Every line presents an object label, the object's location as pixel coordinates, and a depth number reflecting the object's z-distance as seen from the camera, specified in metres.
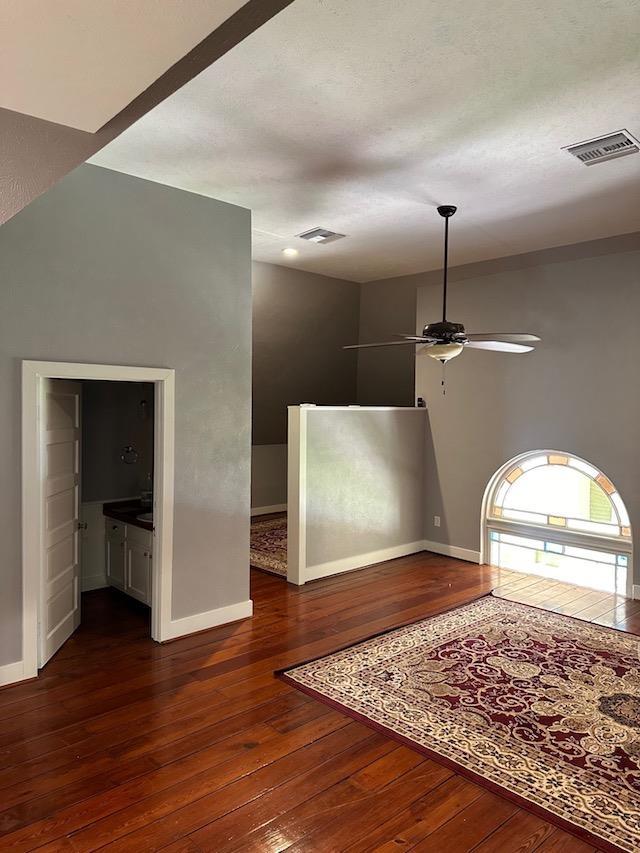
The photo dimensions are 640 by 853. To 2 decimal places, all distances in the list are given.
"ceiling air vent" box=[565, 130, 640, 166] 3.50
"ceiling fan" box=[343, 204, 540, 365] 4.45
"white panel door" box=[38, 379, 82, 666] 3.90
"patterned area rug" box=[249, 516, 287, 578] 6.50
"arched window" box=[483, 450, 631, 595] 5.82
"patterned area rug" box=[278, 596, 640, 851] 2.77
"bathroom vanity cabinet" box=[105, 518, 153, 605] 4.95
